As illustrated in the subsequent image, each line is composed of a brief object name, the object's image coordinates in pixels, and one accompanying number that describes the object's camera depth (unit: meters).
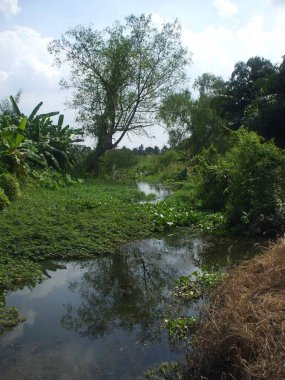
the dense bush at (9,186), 13.24
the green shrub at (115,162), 30.48
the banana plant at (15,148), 15.89
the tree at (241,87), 25.42
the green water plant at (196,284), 6.02
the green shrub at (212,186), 12.58
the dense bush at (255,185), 9.26
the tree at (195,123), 35.09
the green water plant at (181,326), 4.92
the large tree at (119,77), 26.88
